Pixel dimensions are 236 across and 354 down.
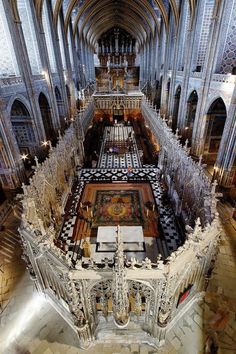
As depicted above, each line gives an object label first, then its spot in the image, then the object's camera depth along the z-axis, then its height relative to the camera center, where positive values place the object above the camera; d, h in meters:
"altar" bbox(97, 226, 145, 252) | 8.07 -6.58
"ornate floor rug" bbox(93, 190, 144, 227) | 9.52 -6.53
